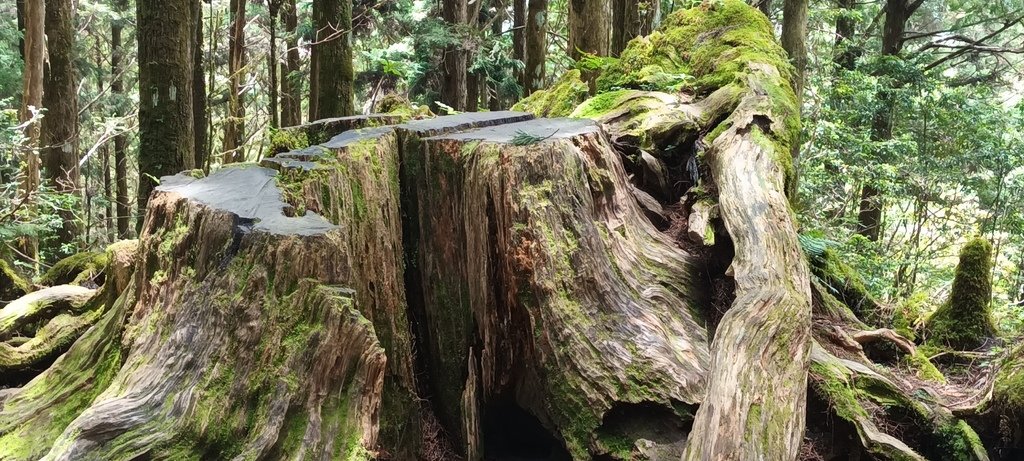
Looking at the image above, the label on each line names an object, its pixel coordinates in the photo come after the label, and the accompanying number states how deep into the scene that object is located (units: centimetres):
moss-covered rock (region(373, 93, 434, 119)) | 525
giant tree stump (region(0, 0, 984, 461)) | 245
